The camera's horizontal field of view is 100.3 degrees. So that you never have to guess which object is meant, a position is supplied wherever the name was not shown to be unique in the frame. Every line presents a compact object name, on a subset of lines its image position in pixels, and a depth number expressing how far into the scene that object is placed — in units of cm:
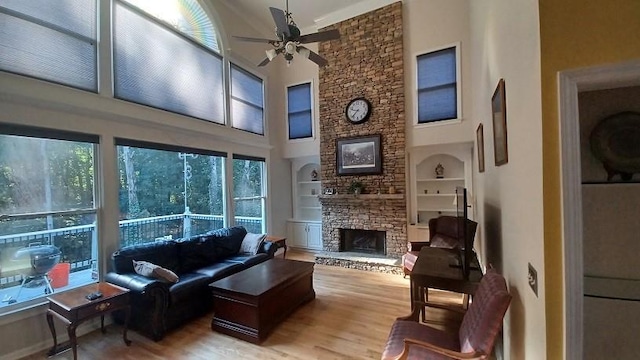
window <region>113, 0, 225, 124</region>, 359
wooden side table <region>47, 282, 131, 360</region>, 239
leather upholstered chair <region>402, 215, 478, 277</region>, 409
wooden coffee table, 280
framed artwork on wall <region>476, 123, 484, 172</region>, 351
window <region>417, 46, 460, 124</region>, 505
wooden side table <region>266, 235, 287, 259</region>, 508
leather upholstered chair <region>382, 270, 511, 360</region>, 159
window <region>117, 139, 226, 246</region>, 370
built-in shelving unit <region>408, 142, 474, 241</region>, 541
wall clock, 575
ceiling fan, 322
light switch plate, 125
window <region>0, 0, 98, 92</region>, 263
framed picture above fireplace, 565
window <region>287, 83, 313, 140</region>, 657
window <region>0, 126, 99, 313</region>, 265
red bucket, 293
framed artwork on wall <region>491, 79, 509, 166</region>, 192
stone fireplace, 546
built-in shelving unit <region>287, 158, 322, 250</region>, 671
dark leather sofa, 288
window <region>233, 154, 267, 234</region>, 562
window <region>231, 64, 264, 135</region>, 550
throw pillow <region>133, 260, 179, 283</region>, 302
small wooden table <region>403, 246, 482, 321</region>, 237
